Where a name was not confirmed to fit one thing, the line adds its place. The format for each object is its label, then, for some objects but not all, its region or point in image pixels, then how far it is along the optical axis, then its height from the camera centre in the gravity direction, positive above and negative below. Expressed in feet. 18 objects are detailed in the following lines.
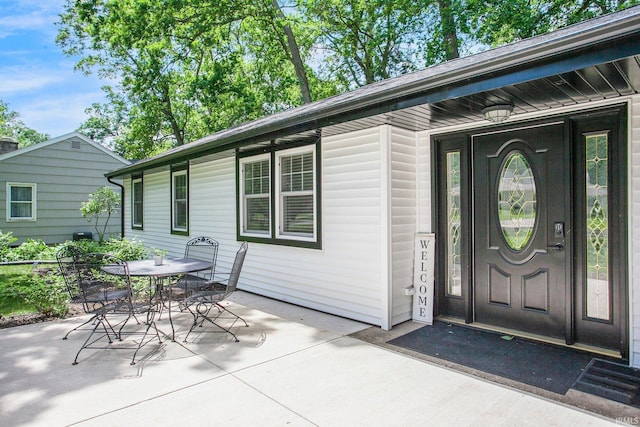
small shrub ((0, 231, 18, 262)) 29.22 -2.38
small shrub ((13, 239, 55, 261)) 29.48 -2.74
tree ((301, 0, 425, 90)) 45.83 +23.61
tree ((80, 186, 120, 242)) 35.37 +1.28
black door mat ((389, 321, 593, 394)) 9.98 -4.22
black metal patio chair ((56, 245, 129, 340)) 12.21 -2.54
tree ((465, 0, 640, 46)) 36.04 +19.84
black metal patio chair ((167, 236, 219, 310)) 16.04 -1.96
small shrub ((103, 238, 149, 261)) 26.36 -2.39
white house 9.95 +0.74
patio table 12.88 -1.88
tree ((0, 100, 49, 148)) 112.06 +28.73
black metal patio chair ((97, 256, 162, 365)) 12.22 -4.10
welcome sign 14.88 -2.47
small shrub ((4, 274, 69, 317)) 16.02 -3.44
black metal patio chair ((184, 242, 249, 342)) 13.19 -2.91
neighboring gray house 36.58 +3.24
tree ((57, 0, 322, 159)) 41.75 +20.82
